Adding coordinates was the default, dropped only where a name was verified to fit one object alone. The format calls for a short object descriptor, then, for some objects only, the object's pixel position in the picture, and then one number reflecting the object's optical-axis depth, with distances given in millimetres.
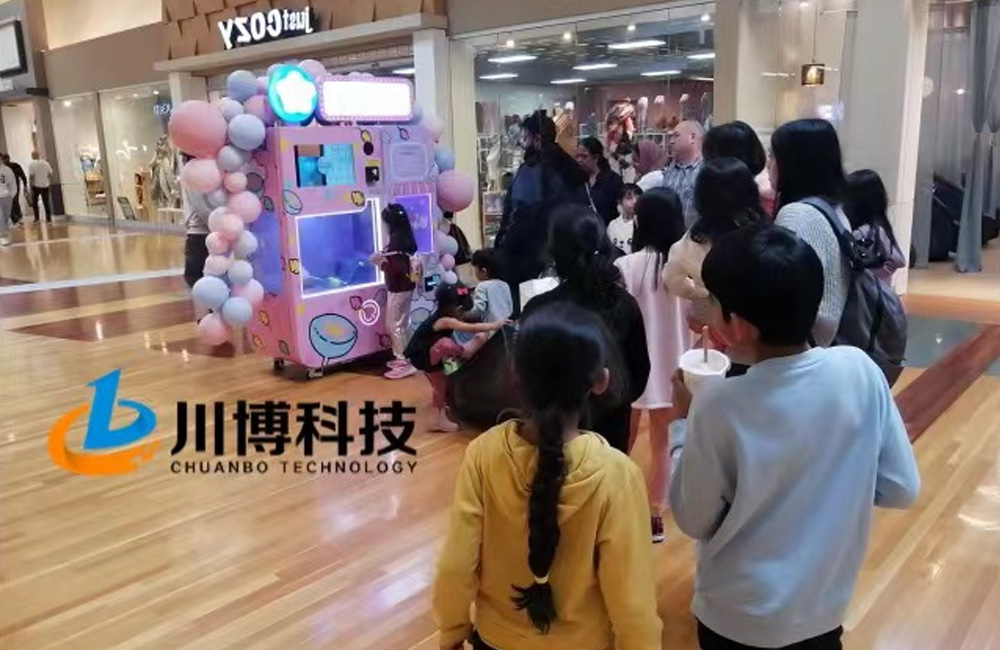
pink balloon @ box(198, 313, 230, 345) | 5066
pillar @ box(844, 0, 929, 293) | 6848
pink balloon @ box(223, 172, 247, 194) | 4867
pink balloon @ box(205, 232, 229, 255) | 4914
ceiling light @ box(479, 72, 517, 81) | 9329
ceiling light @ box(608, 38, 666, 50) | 8055
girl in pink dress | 2557
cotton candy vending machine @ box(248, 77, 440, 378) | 4957
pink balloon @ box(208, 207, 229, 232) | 4883
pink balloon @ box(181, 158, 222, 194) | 4781
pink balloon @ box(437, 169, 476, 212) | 5680
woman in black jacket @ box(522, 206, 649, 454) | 2199
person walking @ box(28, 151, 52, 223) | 16969
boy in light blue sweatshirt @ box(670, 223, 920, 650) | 1267
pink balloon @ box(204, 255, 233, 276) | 4938
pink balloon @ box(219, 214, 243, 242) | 4867
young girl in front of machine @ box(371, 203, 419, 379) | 5148
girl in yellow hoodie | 1323
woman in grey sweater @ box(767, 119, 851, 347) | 1972
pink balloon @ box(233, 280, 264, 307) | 5027
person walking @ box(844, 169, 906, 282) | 2932
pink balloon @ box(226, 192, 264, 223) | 4895
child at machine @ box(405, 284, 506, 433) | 4062
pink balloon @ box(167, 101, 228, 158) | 4695
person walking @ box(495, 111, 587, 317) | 4582
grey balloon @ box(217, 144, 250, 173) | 4805
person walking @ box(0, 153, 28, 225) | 14344
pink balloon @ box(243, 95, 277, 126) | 4871
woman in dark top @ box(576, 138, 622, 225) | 4902
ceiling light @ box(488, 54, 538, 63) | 9117
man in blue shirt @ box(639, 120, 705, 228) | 3637
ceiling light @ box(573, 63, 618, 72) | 8550
